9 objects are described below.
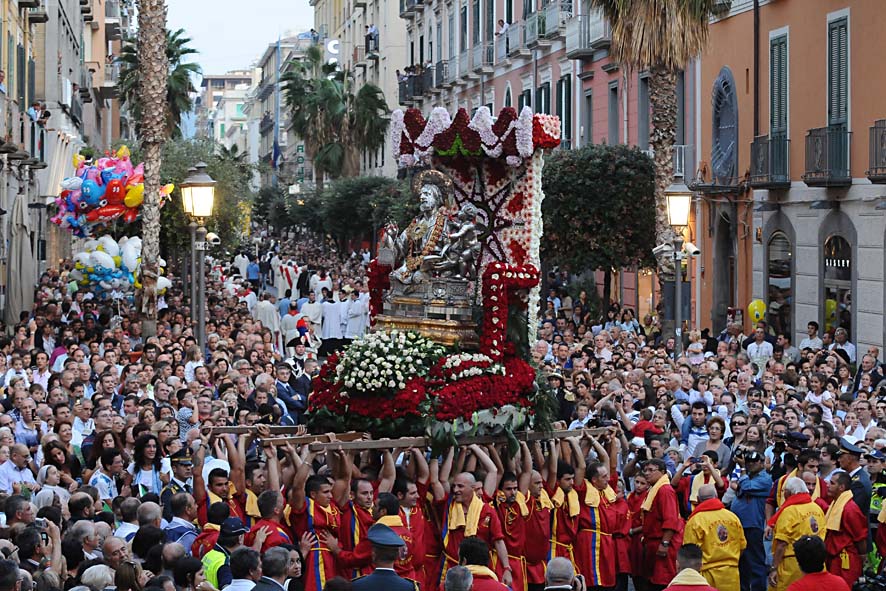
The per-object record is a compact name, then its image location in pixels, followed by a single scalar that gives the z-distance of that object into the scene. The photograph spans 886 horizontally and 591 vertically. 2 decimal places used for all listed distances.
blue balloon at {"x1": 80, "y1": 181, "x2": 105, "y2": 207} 26.34
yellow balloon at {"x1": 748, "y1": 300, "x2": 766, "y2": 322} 27.83
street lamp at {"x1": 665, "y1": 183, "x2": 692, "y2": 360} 21.70
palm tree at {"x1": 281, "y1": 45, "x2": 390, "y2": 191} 64.50
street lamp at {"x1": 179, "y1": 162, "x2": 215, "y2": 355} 20.83
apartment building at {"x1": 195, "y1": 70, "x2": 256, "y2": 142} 188.70
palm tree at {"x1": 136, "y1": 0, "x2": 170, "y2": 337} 25.25
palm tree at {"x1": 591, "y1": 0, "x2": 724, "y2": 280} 26.16
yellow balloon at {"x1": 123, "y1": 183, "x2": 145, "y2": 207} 26.44
